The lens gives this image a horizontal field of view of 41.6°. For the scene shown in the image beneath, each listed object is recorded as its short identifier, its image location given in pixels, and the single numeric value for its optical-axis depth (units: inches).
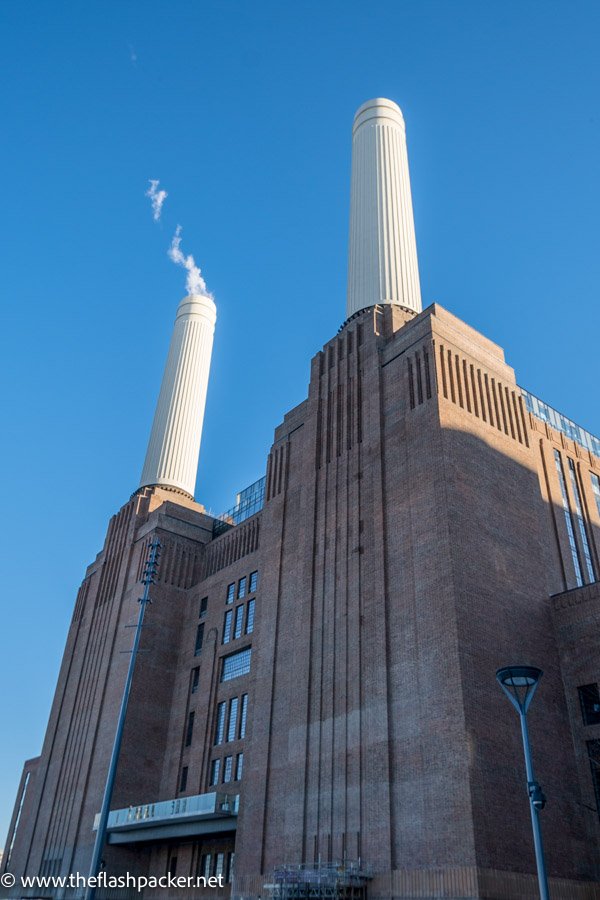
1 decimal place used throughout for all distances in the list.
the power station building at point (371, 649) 1248.2
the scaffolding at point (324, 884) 1241.4
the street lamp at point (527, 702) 797.9
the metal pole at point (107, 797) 1080.2
